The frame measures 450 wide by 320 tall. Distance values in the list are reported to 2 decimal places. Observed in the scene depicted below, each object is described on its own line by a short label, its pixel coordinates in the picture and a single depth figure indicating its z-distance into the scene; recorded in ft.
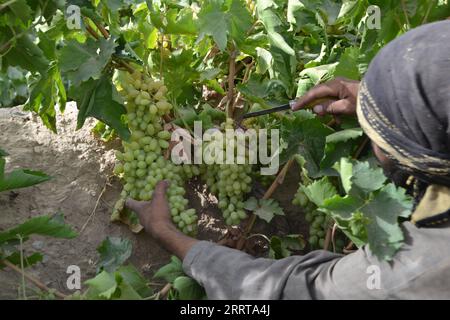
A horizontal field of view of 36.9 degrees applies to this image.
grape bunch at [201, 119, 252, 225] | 6.91
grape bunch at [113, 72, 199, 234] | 6.97
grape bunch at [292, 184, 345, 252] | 6.93
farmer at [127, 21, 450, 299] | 4.77
